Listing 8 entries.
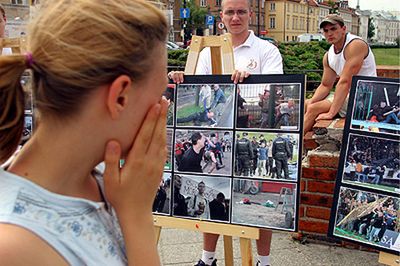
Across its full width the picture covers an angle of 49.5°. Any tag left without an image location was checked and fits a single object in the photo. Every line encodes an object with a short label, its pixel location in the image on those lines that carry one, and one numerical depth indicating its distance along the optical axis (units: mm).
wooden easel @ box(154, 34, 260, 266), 2389
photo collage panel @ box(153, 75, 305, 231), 2289
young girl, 788
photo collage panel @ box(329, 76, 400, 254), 2191
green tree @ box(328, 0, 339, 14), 64212
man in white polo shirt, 2766
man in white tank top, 3604
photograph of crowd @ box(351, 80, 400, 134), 2193
